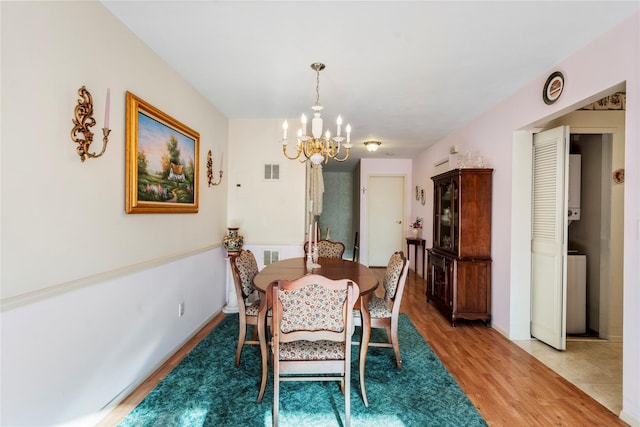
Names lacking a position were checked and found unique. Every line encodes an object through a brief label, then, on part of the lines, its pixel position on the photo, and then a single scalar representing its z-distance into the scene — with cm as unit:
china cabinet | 364
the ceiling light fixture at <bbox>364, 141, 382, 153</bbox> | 523
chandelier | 262
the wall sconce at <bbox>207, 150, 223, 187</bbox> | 362
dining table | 212
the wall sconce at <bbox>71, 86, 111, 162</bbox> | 174
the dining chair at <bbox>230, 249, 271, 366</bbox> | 248
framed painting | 221
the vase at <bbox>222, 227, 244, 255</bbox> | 385
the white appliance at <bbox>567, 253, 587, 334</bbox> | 339
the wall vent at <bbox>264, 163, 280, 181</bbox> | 426
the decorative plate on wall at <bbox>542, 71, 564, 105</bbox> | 258
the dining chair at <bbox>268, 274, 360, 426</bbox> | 178
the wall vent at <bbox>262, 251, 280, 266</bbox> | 425
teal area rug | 192
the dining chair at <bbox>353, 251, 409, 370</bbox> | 249
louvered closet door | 294
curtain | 567
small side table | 615
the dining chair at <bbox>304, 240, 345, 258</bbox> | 395
